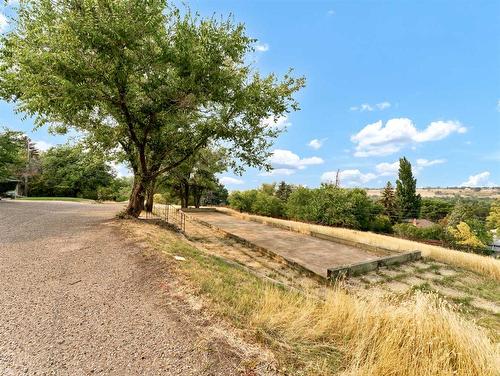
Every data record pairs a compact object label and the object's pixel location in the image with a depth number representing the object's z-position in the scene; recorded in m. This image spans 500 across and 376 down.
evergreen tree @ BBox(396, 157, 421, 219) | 53.94
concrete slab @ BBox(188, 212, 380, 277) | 9.92
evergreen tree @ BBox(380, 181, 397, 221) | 53.50
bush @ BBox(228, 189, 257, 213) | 39.53
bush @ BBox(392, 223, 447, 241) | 38.69
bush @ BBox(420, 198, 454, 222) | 67.58
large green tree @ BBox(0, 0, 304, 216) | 9.05
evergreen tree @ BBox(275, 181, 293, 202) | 51.66
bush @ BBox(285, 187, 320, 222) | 32.09
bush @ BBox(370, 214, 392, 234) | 38.39
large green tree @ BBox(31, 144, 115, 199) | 43.84
